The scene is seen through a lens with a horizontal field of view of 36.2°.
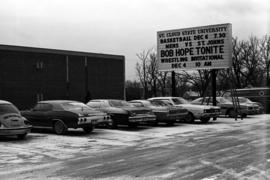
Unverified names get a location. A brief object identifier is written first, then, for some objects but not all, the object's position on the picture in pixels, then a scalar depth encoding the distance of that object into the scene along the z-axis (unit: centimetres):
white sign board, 2761
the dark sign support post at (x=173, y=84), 3041
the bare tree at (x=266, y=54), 5711
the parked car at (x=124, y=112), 1925
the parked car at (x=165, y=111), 2134
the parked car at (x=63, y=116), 1689
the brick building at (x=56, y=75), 4125
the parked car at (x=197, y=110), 2345
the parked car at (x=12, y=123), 1495
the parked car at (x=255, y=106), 2975
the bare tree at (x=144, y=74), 5616
